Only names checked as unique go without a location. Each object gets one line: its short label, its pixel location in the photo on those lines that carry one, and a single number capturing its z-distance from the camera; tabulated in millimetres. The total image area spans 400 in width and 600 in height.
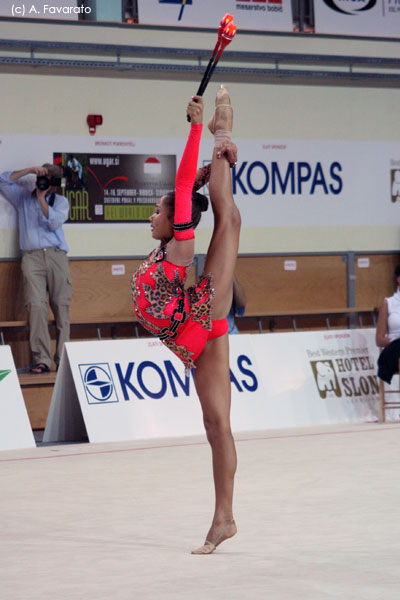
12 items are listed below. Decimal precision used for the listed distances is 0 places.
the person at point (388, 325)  17844
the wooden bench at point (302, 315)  21156
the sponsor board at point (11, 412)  15812
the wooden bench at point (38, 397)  18078
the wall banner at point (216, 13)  20047
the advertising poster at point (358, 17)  21453
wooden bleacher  19437
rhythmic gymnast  8680
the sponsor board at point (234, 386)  16281
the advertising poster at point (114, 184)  20031
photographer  18687
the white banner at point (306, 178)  21000
